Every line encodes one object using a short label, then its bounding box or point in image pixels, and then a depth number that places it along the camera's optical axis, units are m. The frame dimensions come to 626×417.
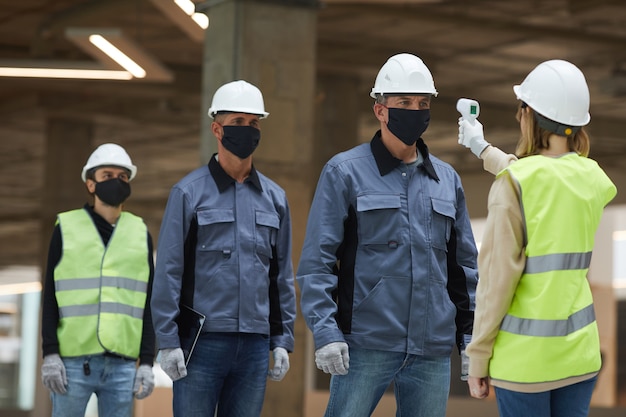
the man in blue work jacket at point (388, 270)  5.61
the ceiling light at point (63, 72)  13.83
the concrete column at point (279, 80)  11.81
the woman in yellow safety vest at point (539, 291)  4.61
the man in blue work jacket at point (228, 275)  6.36
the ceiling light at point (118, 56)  12.47
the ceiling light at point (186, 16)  11.64
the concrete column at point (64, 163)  26.75
